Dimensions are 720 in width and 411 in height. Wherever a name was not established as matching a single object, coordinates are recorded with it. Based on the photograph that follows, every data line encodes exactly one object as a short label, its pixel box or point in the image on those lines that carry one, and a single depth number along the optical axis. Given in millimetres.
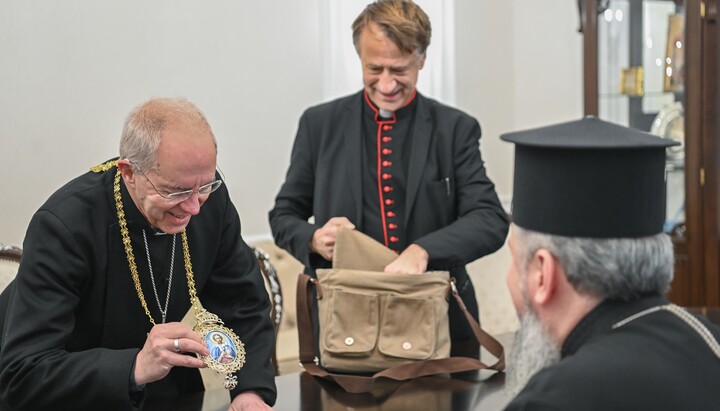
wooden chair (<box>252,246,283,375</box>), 3688
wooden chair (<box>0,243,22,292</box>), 3365
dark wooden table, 2658
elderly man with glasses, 2387
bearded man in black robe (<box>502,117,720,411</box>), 1712
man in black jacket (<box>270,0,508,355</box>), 3365
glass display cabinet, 6047
